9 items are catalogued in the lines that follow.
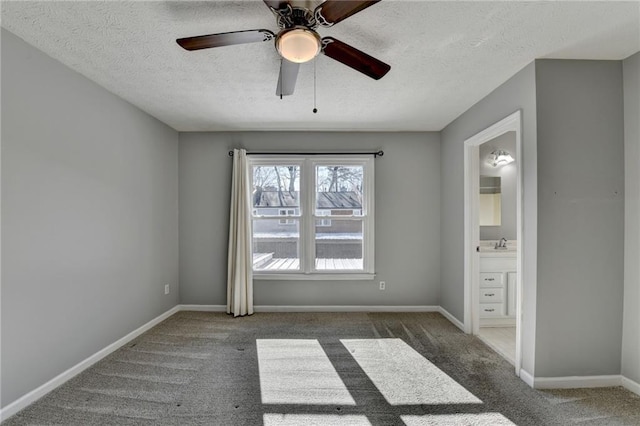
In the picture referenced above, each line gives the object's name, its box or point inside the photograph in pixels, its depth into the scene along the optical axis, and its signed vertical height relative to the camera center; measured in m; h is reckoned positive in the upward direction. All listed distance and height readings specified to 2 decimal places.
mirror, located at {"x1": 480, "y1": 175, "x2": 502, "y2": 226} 4.04 +0.16
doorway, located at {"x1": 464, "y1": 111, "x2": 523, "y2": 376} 3.18 -0.72
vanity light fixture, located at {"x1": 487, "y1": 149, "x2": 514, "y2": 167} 4.01 +0.74
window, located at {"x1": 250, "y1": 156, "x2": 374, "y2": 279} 4.07 -0.03
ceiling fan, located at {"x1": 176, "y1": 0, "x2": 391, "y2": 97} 1.37 +0.91
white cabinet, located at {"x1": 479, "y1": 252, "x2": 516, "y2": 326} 3.44 -0.88
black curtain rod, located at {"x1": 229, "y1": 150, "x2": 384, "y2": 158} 4.01 +0.81
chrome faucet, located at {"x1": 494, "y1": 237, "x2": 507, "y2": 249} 3.74 -0.39
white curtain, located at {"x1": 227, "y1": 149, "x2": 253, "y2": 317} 3.85 -0.38
